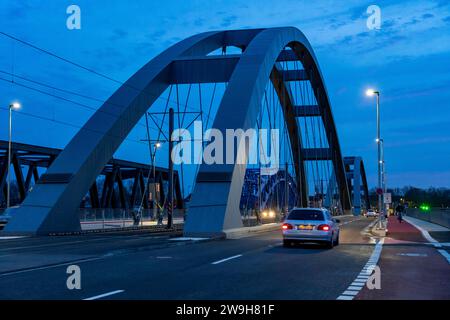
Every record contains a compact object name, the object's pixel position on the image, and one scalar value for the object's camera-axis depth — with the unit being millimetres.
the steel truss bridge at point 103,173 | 62844
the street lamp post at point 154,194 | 56603
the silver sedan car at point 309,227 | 22688
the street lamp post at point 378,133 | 41641
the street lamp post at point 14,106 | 47156
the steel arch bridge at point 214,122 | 31500
